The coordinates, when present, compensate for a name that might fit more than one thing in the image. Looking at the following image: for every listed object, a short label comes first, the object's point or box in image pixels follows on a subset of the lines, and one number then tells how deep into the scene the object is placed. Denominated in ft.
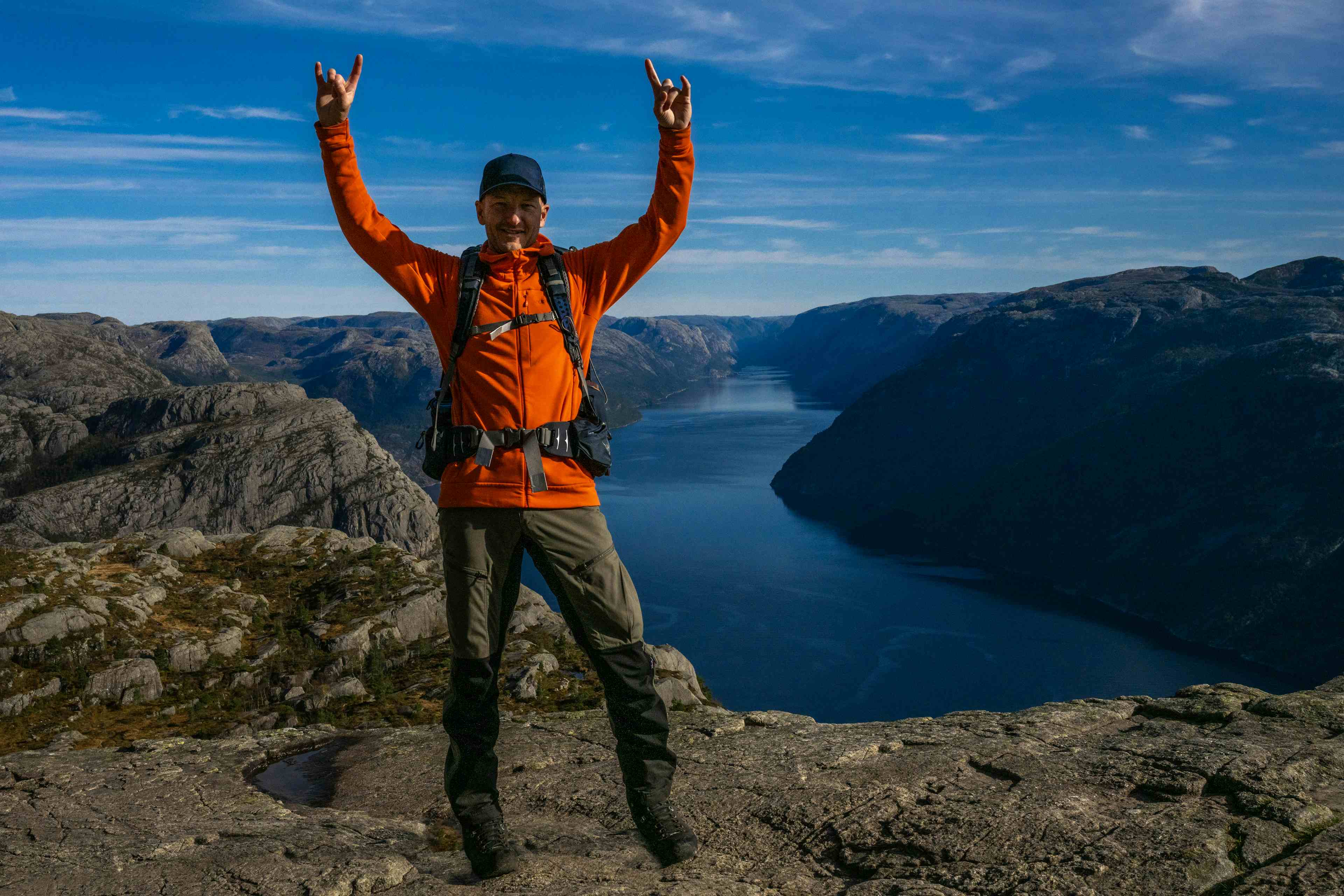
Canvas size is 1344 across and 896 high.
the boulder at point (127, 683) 56.49
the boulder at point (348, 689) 55.42
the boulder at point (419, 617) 76.07
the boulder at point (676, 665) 56.18
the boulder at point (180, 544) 87.92
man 20.83
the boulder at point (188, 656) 62.69
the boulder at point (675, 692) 47.80
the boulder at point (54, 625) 61.05
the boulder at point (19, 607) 63.00
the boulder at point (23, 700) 53.67
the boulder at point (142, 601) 69.26
